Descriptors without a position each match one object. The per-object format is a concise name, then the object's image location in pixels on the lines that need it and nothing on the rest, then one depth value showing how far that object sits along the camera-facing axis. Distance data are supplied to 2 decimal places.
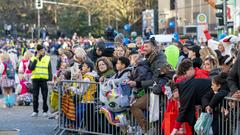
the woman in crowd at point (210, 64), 9.87
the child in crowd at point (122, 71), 10.38
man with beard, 10.00
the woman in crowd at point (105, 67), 11.27
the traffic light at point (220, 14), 20.83
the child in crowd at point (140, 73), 10.19
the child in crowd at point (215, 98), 8.34
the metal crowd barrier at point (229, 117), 8.13
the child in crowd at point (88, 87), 11.04
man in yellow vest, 14.88
